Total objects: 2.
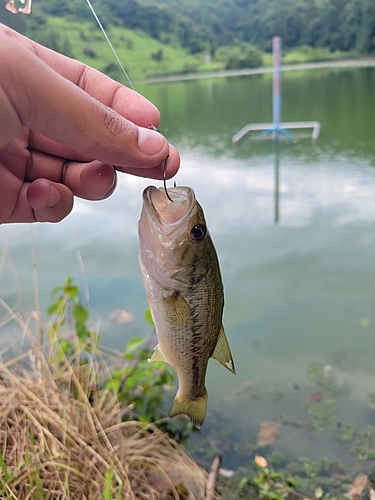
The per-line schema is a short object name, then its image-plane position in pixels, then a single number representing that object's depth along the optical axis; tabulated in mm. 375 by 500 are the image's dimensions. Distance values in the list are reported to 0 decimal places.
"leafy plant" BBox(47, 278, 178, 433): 397
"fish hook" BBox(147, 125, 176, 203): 183
